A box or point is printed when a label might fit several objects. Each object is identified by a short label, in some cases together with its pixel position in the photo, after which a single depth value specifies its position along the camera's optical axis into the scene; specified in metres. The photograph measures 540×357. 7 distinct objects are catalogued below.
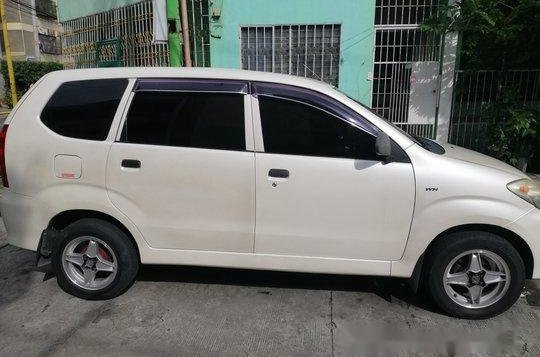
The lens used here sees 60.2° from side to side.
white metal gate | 8.82
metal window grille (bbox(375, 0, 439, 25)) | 8.78
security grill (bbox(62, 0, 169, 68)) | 10.17
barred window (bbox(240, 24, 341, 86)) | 9.30
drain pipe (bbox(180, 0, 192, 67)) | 6.88
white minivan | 3.47
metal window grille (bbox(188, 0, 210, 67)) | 9.73
